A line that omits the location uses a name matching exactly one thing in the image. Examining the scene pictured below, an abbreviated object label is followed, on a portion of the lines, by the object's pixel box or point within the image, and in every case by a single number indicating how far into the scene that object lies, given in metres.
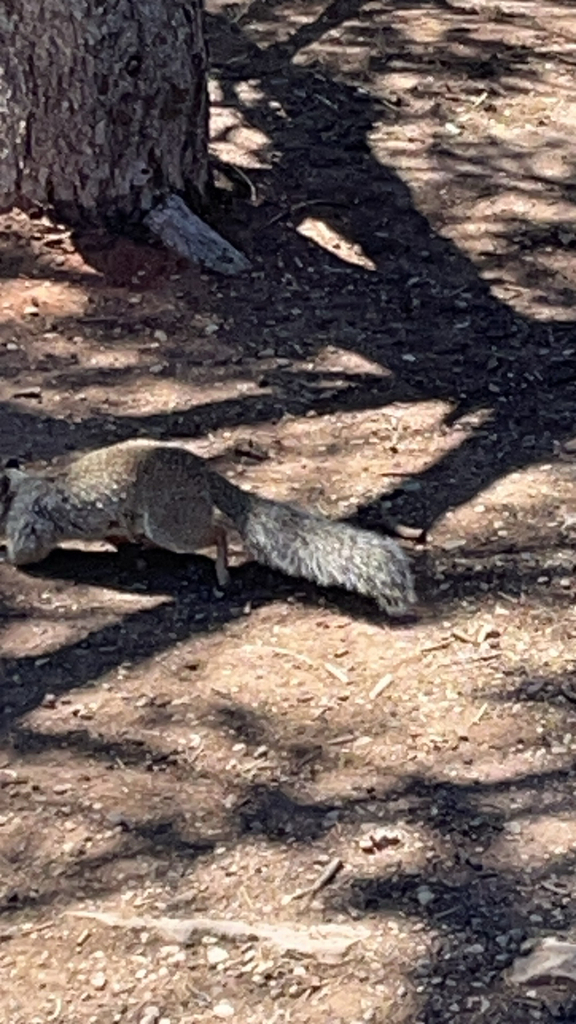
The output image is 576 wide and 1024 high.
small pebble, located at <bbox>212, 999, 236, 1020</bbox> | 3.36
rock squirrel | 4.61
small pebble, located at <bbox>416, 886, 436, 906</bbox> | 3.62
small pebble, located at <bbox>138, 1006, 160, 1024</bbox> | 3.36
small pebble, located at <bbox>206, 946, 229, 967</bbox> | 3.50
